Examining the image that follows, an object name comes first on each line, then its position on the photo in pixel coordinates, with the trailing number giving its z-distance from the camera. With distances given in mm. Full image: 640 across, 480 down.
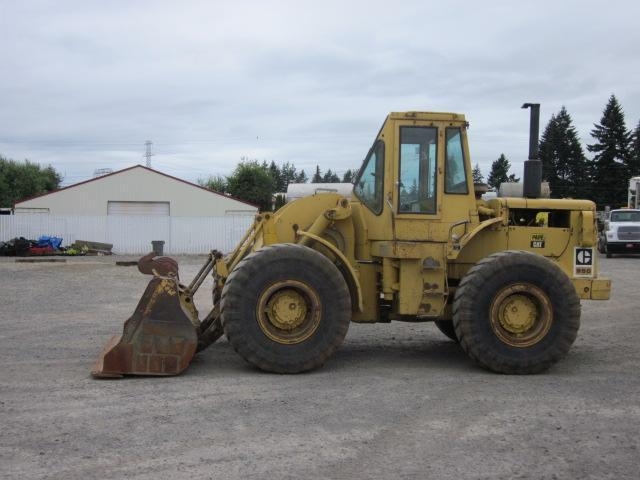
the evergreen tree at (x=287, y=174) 101469
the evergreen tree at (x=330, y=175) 73775
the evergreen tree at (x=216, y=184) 86562
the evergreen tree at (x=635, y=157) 56531
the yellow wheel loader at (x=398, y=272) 7145
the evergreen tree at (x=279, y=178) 85500
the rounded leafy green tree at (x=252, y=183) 64500
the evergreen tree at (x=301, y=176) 112362
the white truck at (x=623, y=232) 28453
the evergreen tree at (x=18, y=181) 74375
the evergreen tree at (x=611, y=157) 56250
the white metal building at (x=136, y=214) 33375
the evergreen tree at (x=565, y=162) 54406
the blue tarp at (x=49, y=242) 31500
